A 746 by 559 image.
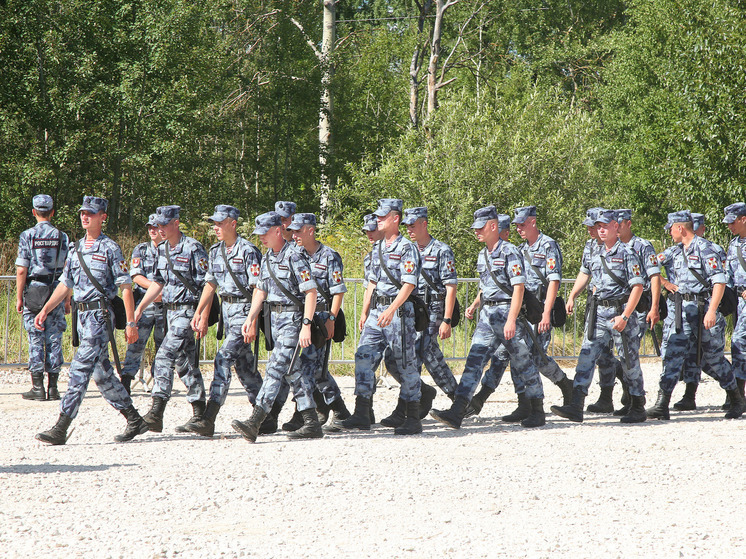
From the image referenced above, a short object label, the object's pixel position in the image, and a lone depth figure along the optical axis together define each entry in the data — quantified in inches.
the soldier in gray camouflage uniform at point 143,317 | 689.6
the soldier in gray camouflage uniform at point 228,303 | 604.7
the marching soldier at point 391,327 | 610.5
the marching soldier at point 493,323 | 635.5
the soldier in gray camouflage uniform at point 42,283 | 764.0
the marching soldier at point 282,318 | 578.6
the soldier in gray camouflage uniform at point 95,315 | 573.9
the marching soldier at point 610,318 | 656.4
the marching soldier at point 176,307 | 615.2
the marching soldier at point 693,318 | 703.1
